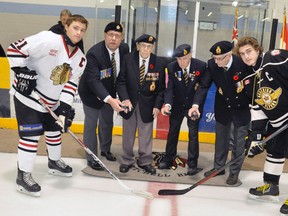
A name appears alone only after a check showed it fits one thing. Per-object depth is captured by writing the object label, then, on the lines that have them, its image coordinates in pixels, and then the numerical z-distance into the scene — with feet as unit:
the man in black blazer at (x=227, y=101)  7.19
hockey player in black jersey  6.05
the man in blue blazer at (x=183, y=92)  7.52
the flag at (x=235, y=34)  14.73
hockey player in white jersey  6.04
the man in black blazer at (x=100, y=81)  7.45
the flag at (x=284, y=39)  12.92
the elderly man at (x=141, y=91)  7.53
